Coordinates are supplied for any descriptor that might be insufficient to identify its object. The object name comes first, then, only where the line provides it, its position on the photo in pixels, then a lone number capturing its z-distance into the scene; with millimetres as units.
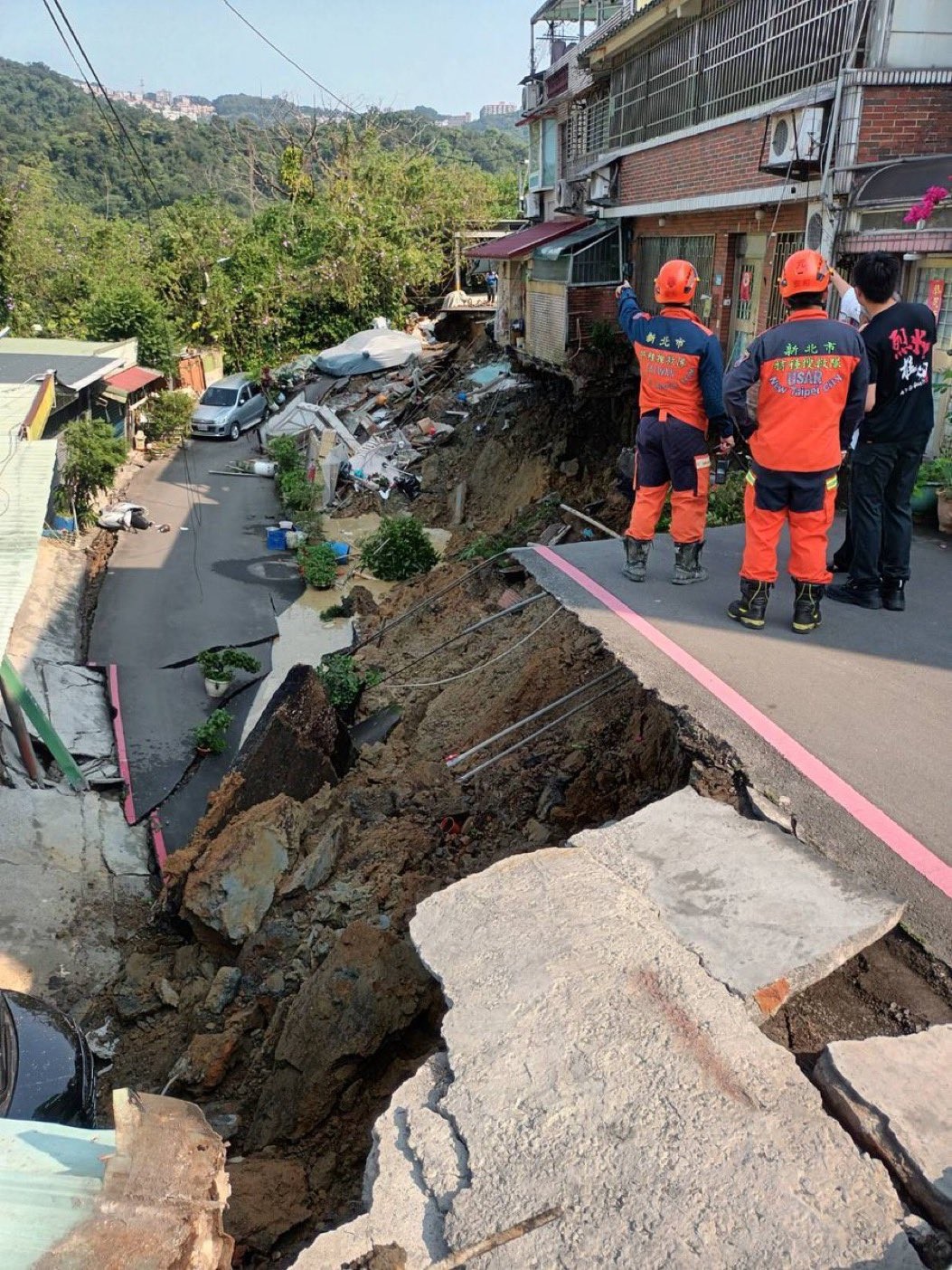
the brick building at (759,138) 8578
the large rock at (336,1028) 4293
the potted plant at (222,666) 14305
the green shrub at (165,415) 27203
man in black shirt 5805
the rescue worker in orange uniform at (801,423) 5266
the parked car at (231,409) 28938
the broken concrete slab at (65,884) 7758
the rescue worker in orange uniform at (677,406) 5902
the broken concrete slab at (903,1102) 2334
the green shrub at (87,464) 19484
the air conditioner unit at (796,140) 9070
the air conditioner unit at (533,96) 24375
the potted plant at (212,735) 12805
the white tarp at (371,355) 30562
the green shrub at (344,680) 11453
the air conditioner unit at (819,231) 9195
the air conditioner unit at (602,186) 16750
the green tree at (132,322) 28172
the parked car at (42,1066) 4461
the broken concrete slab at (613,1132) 2262
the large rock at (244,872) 6566
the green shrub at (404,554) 17812
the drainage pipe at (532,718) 6337
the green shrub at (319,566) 18219
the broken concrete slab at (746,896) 2980
